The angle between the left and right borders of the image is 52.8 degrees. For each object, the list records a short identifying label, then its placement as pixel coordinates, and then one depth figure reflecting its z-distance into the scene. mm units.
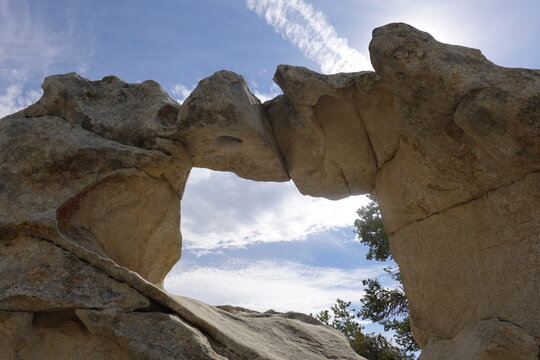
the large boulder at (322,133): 5672
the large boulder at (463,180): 4516
